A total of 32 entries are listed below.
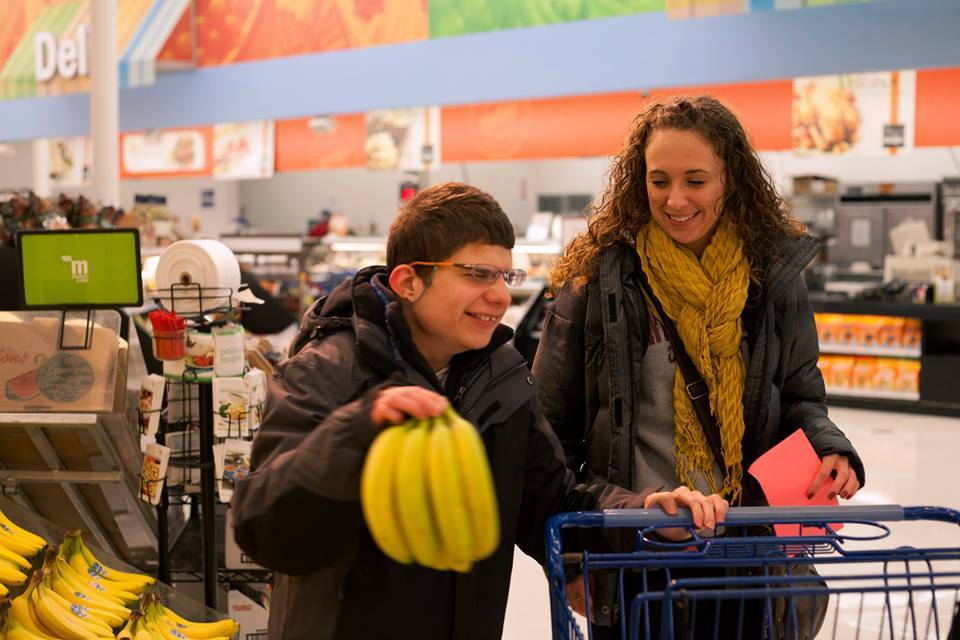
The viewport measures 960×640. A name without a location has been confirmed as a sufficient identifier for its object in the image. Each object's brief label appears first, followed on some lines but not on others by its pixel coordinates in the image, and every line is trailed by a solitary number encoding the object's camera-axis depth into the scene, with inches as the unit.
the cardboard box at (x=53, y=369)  116.0
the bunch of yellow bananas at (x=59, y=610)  95.7
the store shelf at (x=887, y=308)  343.3
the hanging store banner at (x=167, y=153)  462.6
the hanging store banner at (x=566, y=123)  339.0
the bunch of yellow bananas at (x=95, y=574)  110.7
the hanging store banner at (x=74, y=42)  430.0
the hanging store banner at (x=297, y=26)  381.1
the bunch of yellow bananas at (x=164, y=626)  101.2
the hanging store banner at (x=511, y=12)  335.0
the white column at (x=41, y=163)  534.0
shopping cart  60.6
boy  59.9
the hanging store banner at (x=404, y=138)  394.0
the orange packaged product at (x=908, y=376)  354.6
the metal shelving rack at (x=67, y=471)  114.9
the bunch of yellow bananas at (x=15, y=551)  97.5
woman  81.7
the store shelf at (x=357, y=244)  434.9
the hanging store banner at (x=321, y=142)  423.2
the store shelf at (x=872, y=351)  354.9
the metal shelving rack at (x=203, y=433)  121.9
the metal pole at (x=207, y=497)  121.3
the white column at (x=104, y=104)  325.4
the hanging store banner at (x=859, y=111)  315.6
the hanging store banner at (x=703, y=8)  308.2
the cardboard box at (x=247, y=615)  129.6
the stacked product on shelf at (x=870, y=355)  355.9
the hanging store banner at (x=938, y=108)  313.4
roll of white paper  123.4
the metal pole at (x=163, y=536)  125.6
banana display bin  115.3
